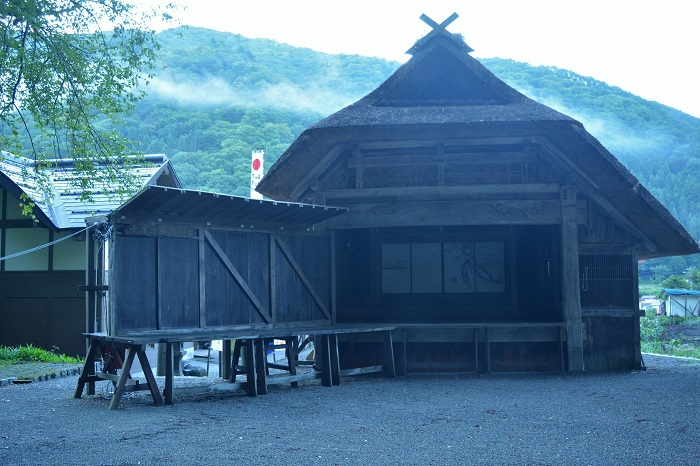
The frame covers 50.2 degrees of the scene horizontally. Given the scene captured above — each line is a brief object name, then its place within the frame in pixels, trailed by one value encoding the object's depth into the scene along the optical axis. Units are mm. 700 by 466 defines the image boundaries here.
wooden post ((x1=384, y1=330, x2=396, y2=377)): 11242
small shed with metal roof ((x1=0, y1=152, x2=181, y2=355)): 17438
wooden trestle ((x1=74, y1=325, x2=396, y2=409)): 8203
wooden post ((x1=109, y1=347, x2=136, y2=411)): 7961
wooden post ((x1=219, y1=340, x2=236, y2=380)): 11336
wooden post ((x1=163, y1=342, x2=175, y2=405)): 8297
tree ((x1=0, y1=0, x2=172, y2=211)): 10281
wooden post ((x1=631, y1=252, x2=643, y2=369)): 11773
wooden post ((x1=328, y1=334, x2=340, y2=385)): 10375
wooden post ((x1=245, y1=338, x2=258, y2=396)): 9188
